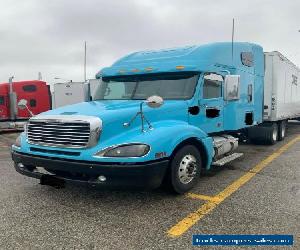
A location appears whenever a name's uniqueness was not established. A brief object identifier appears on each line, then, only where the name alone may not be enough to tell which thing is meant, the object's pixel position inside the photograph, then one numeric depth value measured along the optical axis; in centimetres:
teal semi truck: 353
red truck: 1292
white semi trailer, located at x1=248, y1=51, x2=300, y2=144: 778
